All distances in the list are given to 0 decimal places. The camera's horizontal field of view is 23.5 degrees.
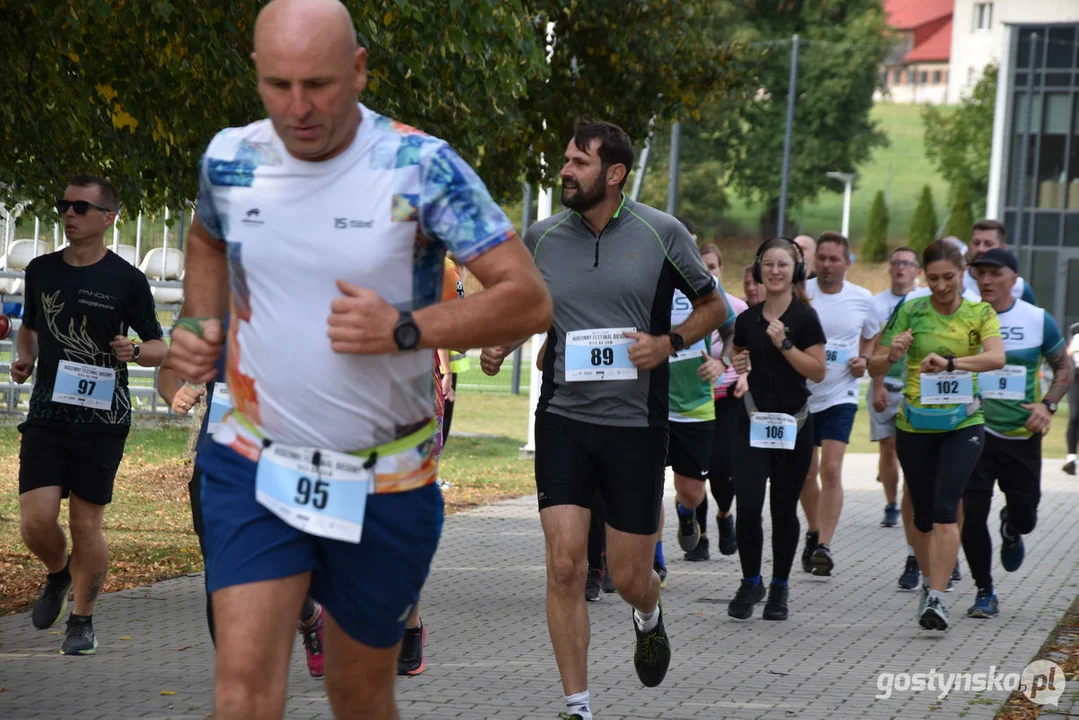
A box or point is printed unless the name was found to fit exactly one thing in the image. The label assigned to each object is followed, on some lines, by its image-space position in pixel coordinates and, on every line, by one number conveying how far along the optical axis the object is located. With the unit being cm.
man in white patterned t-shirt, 546
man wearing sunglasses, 1102
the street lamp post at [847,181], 9424
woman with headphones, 1358
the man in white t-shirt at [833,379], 1663
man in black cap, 1425
